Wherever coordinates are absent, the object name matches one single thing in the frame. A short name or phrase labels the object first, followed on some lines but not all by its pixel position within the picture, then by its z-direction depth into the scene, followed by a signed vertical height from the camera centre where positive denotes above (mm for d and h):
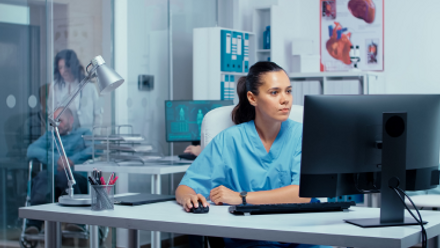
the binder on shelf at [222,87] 4605 +187
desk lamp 1902 +98
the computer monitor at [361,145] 1536 -104
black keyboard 1697 -320
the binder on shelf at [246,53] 4828 +508
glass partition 3387 +74
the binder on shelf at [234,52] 4663 +497
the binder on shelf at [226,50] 4566 +500
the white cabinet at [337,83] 4730 +231
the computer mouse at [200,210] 1751 -331
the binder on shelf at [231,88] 4688 +183
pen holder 1804 -303
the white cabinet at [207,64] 4535 +381
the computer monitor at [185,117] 3879 -61
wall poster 5199 +737
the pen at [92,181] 1812 -245
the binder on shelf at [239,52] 4734 +503
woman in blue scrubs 2125 -169
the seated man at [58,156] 3580 -337
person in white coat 3695 +122
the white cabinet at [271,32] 5070 +738
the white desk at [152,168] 3260 -375
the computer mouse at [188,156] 3744 -334
